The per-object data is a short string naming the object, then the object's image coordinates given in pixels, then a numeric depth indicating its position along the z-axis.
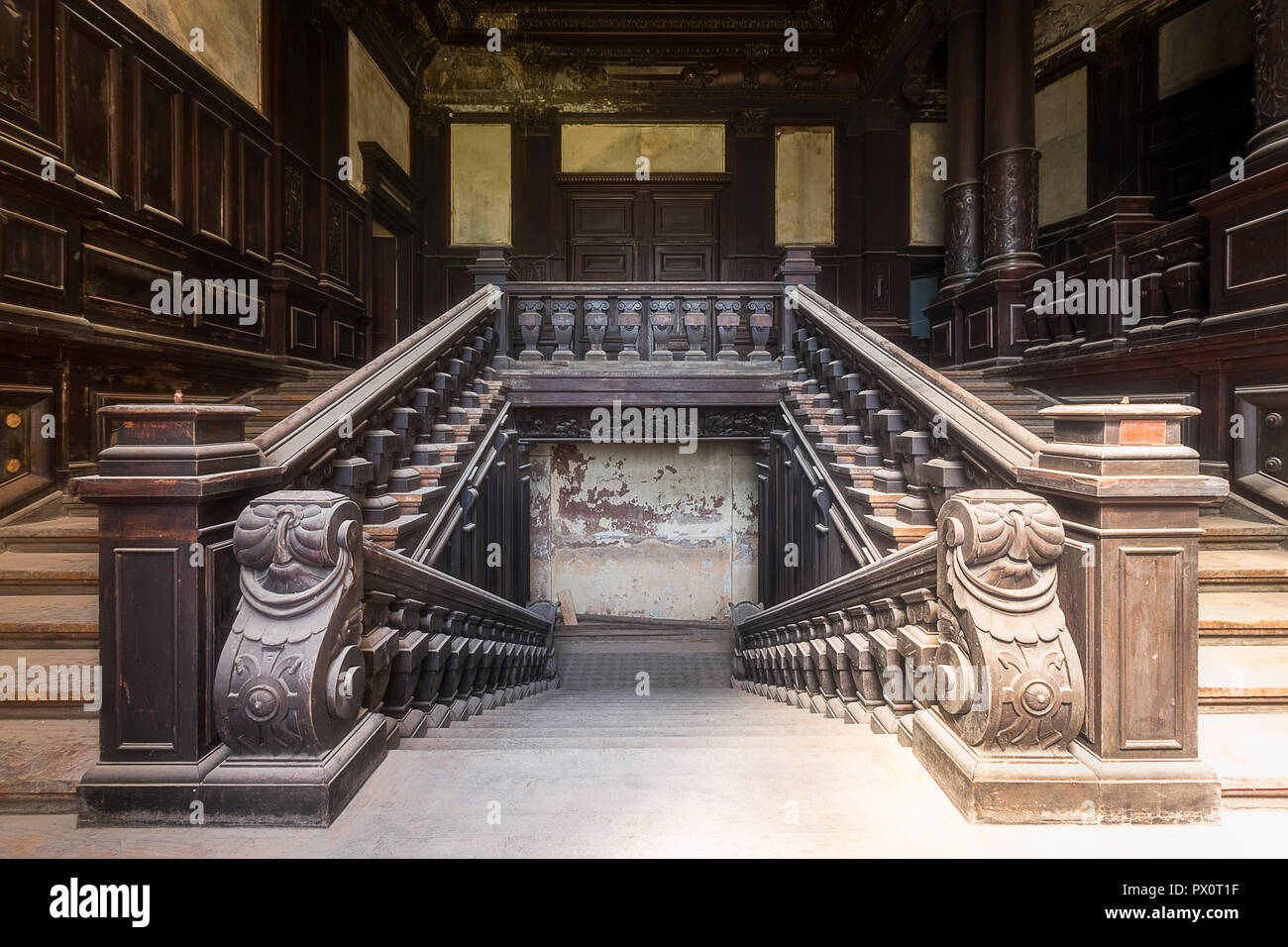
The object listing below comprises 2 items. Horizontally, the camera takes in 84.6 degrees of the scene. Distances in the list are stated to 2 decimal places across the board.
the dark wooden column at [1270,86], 3.98
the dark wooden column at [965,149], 7.99
